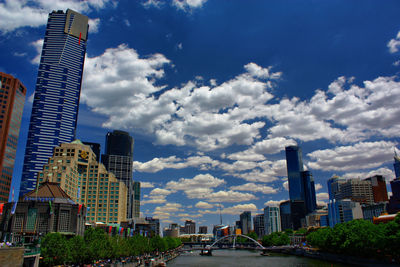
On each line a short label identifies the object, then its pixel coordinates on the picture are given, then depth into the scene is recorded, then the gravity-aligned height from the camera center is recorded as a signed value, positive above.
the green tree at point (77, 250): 72.38 -5.59
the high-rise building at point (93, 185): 175.38 +22.75
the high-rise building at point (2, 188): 195.75 +21.97
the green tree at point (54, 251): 66.88 -5.23
